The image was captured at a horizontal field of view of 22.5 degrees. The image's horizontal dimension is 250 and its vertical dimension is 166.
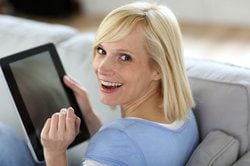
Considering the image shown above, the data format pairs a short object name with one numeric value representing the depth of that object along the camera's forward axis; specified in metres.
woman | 1.24
